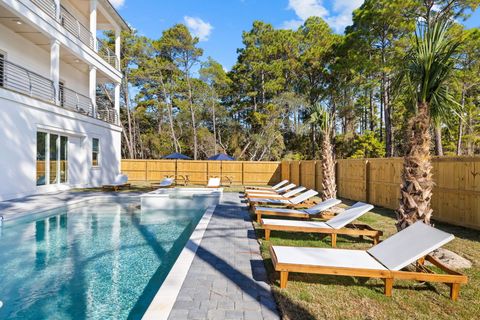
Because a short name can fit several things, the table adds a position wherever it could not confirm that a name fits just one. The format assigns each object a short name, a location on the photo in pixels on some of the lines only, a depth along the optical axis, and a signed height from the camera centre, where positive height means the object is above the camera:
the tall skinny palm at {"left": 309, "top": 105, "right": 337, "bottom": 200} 9.34 +0.34
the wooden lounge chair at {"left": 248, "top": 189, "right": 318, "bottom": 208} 8.92 -1.18
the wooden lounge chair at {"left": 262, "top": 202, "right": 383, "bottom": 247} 5.53 -1.19
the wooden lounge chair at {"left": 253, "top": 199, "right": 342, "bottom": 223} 7.21 -1.19
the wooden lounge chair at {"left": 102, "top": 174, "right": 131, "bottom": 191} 14.85 -1.08
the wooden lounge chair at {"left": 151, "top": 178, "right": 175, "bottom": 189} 16.30 -1.13
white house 10.63 +2.65
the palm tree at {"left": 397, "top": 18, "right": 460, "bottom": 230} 4.66 +0.87
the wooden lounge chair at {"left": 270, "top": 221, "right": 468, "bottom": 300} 3.54 -1.22
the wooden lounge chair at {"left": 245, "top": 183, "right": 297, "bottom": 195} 11.72 -1.13
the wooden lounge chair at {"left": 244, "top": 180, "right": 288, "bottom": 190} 14.17 -1.02
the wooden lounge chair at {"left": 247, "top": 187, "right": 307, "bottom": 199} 10.32 -1.16
